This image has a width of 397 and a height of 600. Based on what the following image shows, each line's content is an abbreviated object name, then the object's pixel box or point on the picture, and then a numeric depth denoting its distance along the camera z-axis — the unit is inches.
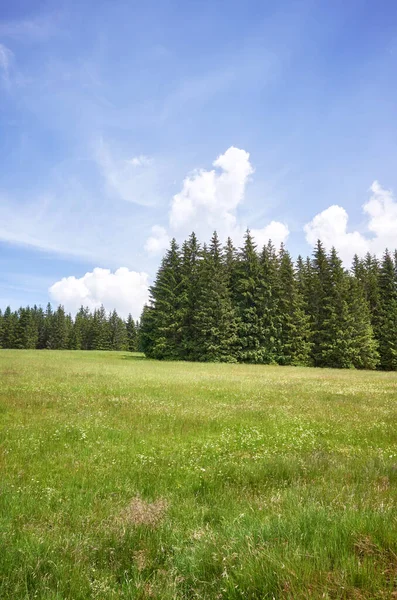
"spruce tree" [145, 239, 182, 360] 2343.8
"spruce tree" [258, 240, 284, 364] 2185.0
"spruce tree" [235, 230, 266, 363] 2207.2
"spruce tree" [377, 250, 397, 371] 2228.3
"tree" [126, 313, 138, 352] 4817.9
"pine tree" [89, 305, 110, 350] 4867.1
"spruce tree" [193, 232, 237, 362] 2202.3
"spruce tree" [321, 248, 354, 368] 2119.8
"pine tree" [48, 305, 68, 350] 5065.5
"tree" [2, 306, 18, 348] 4771.2
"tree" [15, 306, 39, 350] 4699.8
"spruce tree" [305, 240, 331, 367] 2240.4
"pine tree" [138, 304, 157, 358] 2438.5
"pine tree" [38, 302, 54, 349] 5260.8
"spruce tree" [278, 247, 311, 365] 2181.3
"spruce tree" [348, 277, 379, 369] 2135.8
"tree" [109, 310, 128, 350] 4995.1
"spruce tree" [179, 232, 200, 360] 2331.4
